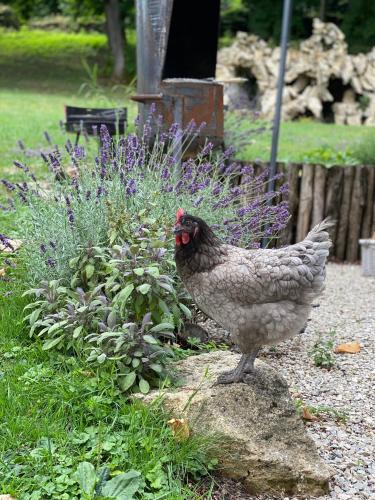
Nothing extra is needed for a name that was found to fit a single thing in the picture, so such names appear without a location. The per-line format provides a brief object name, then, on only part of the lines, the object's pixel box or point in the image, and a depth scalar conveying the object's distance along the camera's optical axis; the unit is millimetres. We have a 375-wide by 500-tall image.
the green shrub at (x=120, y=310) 3363
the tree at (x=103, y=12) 26094
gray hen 3258
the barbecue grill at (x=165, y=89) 5816
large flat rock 3061
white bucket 7216
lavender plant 3982
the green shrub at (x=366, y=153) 9156
